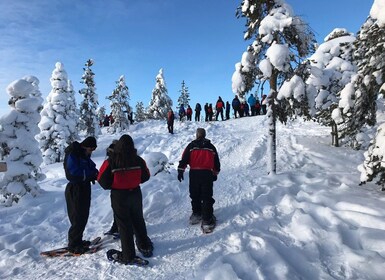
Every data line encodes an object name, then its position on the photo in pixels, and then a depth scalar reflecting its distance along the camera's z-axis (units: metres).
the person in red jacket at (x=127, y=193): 5.60
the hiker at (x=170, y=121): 26.55
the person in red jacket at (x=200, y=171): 7.44
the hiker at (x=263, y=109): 34.79
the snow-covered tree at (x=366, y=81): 8.09
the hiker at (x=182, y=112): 40.06
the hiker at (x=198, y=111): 36.50
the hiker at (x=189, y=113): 37.06
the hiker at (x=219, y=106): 33.16
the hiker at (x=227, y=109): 33.81
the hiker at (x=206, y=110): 34.00
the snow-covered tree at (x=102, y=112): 69.13
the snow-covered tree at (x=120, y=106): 39.44
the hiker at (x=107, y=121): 48.15
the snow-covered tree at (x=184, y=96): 65.12
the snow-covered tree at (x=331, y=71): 16.16
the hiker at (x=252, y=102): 32.66
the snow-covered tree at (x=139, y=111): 70.25
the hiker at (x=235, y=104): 32.18
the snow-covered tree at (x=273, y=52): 10.98
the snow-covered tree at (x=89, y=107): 34.22
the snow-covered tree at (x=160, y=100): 47.71
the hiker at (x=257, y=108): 33.29
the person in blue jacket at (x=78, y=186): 6.11
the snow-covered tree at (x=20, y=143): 11.52
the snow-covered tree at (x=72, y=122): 29.02
